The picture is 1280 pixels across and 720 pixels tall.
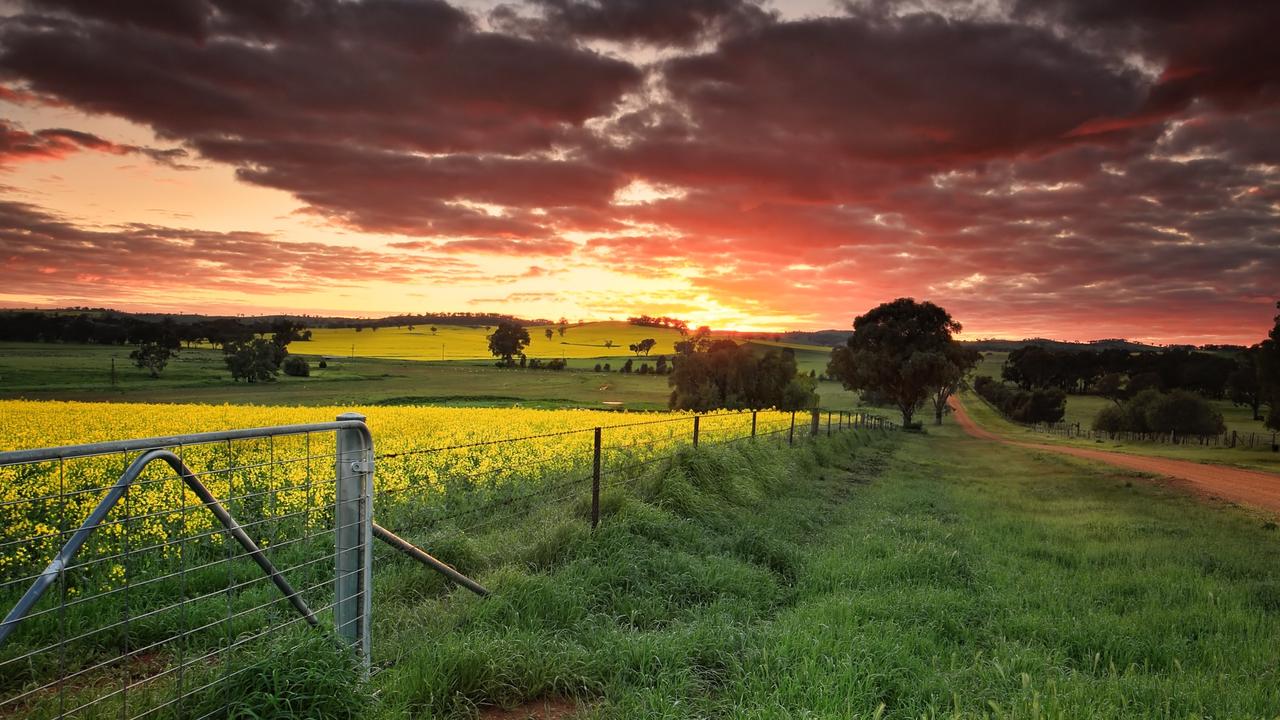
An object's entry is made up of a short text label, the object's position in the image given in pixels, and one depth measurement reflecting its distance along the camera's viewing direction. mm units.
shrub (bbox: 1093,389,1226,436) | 62625
